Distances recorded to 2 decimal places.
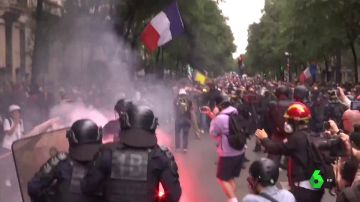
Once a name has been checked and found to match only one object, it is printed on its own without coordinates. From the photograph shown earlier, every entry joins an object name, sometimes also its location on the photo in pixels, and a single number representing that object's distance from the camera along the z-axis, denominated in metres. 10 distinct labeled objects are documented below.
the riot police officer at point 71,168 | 4.77
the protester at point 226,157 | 9.27
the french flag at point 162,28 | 24.39
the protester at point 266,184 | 4.76
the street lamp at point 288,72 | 58.68
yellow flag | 37.86
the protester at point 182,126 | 17.36
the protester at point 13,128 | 9.69
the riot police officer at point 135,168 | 4.73
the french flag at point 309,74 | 39.19
